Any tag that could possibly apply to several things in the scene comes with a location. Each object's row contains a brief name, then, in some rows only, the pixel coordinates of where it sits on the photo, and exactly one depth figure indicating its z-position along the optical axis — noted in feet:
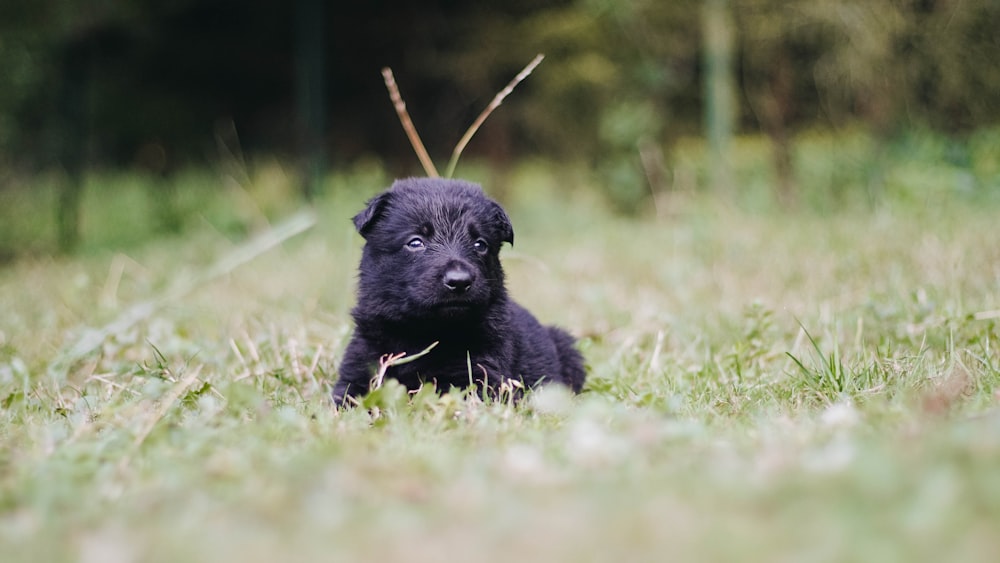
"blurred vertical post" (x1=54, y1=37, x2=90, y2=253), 26.03
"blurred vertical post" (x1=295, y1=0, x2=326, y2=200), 27.96
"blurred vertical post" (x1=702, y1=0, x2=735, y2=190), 25.46
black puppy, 9.81
